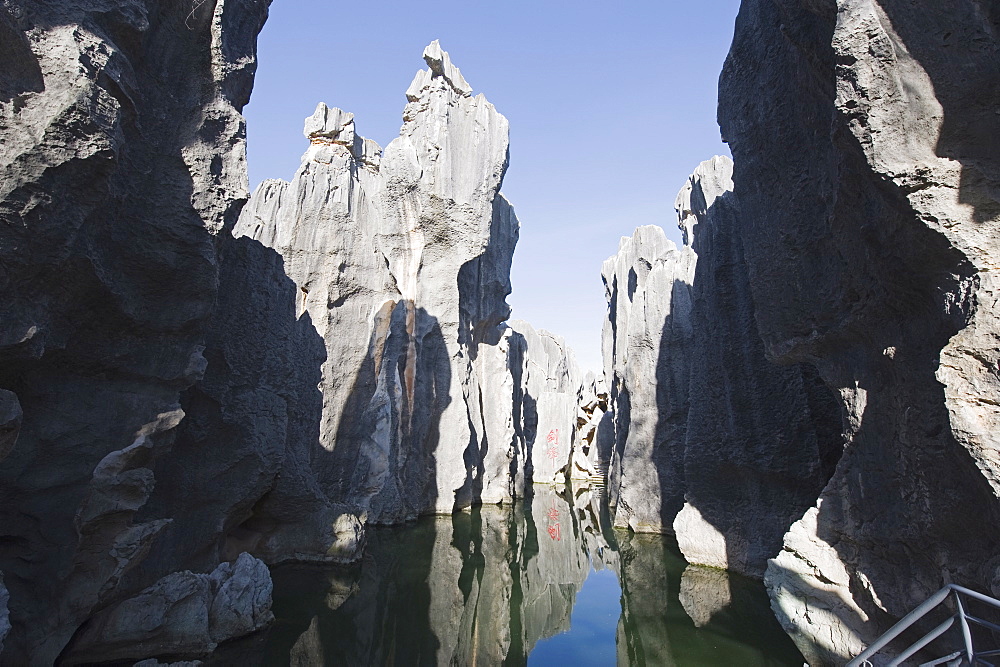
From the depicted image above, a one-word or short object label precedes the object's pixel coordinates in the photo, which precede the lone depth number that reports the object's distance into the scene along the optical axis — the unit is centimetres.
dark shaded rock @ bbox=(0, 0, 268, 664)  427
